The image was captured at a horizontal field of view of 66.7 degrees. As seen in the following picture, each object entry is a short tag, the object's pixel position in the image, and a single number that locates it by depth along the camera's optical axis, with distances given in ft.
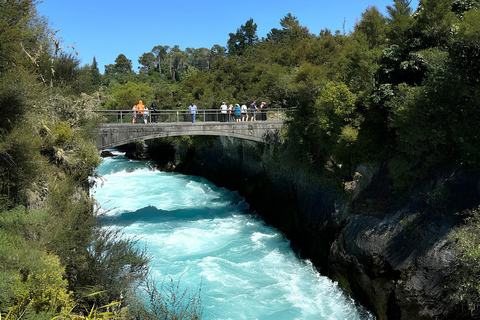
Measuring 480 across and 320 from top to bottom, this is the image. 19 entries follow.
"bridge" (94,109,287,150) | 67.78
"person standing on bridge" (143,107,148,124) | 71.26
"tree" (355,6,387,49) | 61.21
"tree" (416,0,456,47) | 45.96
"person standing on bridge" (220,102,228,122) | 79.70
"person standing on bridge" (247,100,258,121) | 82.28
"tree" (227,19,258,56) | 228.02
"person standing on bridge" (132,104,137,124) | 70.83
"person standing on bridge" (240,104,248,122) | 80.86
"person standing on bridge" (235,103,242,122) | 80.12
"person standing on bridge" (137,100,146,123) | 70.79
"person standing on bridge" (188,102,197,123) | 75.75
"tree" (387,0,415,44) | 51.67
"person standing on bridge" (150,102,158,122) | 73.41
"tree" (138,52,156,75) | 359.17
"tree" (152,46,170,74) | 358.29
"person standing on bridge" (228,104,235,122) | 80.36
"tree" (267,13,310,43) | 171.53
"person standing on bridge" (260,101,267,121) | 82.39
